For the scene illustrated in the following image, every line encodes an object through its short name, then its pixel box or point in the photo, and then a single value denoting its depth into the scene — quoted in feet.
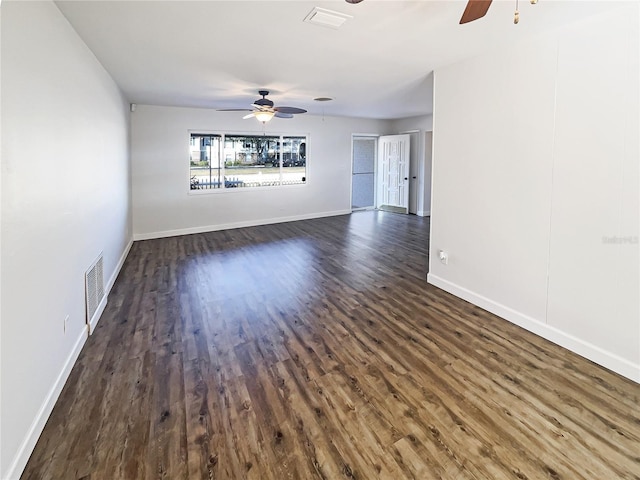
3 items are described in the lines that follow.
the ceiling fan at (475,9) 5.38
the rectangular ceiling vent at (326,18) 7.80
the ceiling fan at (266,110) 15.92
